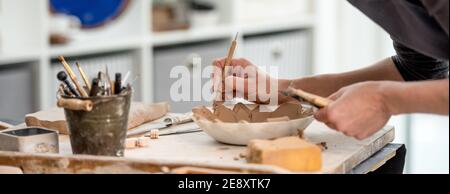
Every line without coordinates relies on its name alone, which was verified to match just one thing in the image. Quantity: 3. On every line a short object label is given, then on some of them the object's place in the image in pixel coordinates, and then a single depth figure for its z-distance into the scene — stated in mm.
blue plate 3820
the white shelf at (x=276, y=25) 4391
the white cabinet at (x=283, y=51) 4496
